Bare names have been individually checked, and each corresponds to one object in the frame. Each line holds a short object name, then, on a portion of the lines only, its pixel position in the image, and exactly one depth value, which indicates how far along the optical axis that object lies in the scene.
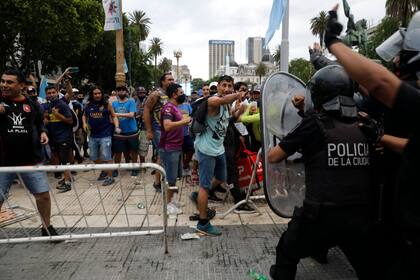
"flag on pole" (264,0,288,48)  6.08
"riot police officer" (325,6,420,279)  1.34
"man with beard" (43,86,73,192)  6.24
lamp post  48.16
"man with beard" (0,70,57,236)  3.54
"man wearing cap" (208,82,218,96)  7.01
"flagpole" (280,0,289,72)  6.23
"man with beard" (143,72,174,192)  5.27
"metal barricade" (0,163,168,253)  3.14
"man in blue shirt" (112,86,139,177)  6.78
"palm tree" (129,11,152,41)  57.08
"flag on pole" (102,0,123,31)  10.58
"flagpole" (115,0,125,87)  11.74
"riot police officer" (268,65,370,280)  2.15
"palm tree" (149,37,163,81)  72.79
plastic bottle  3.02
